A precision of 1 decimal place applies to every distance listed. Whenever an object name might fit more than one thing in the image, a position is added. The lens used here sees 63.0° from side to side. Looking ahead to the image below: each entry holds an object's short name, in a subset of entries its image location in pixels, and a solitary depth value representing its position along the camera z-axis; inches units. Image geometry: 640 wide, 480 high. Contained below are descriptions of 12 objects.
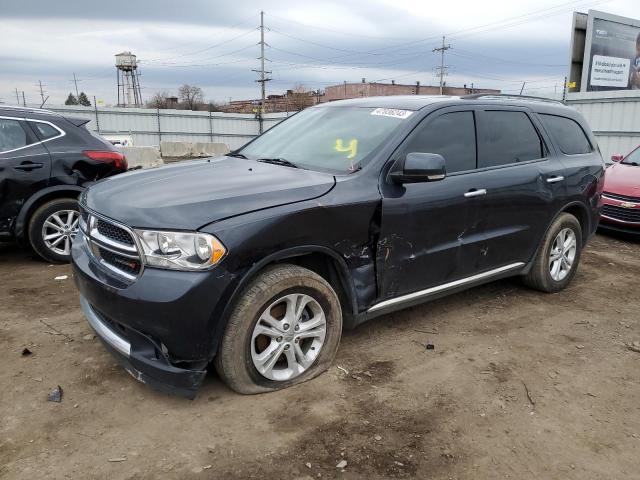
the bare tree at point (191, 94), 3002.5
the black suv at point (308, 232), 109.2
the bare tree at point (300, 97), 2241.4
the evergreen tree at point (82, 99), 3006.9
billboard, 767.1
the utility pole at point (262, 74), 2160.7
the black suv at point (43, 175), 215.3
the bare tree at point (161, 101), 2448.8
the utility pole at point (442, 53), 2571.4
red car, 299.4
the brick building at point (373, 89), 2287.2
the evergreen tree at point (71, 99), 3085.6
